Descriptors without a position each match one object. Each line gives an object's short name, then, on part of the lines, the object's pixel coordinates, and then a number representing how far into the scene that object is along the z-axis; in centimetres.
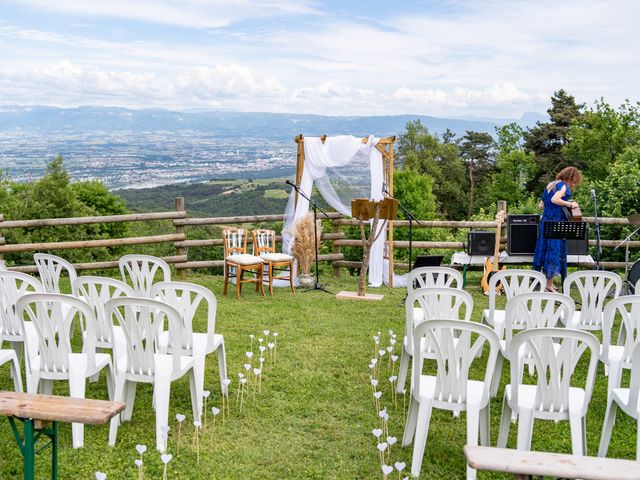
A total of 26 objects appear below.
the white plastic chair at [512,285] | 490
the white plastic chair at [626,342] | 381
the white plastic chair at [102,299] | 414
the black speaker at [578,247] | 850
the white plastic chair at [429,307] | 410
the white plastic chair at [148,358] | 356
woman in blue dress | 733
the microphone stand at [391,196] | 818
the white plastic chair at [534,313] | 396
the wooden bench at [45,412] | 278
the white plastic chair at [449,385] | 327
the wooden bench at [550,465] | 238
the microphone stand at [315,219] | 868
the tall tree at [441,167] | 4191
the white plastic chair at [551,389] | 310
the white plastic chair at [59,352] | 354
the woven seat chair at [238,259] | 798
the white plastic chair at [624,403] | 322
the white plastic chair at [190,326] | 397
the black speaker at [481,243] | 841
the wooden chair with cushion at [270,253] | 813
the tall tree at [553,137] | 3200
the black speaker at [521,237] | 847
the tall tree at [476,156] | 4309
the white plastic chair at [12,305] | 437
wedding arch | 909
